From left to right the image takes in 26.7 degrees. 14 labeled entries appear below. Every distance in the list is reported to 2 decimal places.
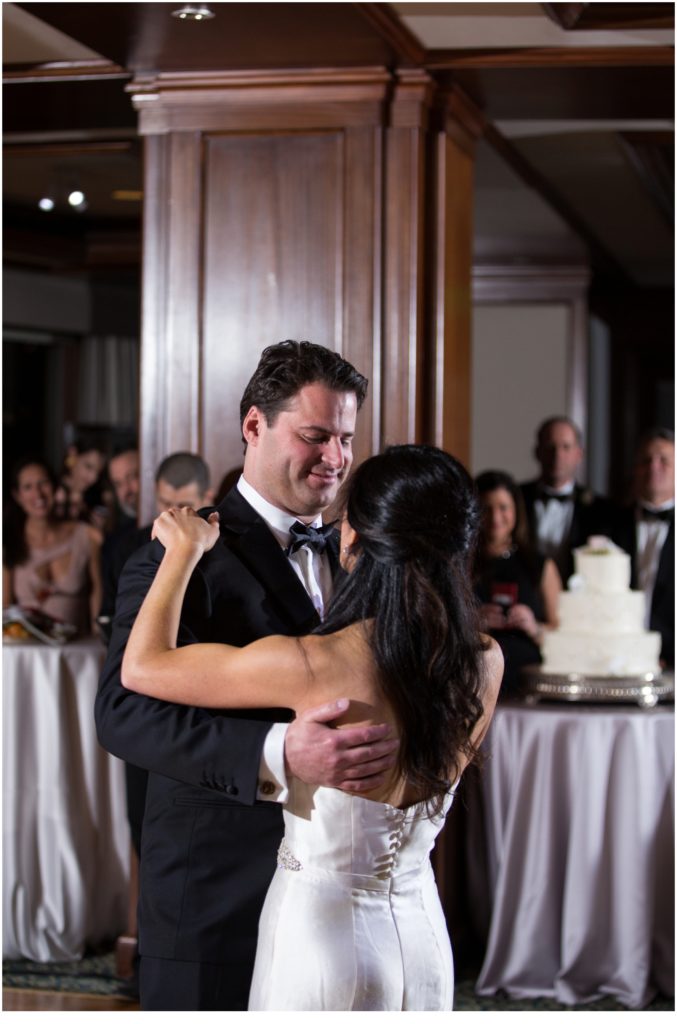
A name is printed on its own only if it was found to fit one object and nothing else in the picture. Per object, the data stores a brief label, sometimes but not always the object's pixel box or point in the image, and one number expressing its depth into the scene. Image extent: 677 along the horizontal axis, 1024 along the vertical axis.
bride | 1.87
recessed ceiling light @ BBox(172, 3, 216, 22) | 3.88
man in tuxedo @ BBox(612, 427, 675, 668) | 6.04
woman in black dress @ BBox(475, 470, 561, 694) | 5.06
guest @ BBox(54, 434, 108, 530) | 8.54
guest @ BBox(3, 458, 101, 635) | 5.69
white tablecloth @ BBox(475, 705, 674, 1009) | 4.56
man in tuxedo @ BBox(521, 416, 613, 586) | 6.46
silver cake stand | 4.70
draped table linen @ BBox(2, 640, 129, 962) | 4.98
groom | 2.01
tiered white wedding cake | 4.75
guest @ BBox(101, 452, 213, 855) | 4.35
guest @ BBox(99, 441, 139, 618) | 6.50
